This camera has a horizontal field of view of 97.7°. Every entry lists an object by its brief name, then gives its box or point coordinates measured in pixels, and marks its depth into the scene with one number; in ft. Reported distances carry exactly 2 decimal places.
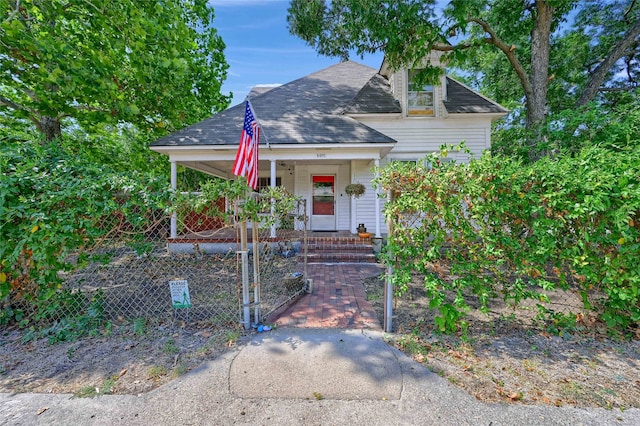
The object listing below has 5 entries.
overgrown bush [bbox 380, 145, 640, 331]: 9.64
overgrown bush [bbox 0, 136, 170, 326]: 10.02
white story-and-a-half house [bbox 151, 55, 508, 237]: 28.45
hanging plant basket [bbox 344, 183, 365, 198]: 30.04
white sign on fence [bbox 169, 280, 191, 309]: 11.76
